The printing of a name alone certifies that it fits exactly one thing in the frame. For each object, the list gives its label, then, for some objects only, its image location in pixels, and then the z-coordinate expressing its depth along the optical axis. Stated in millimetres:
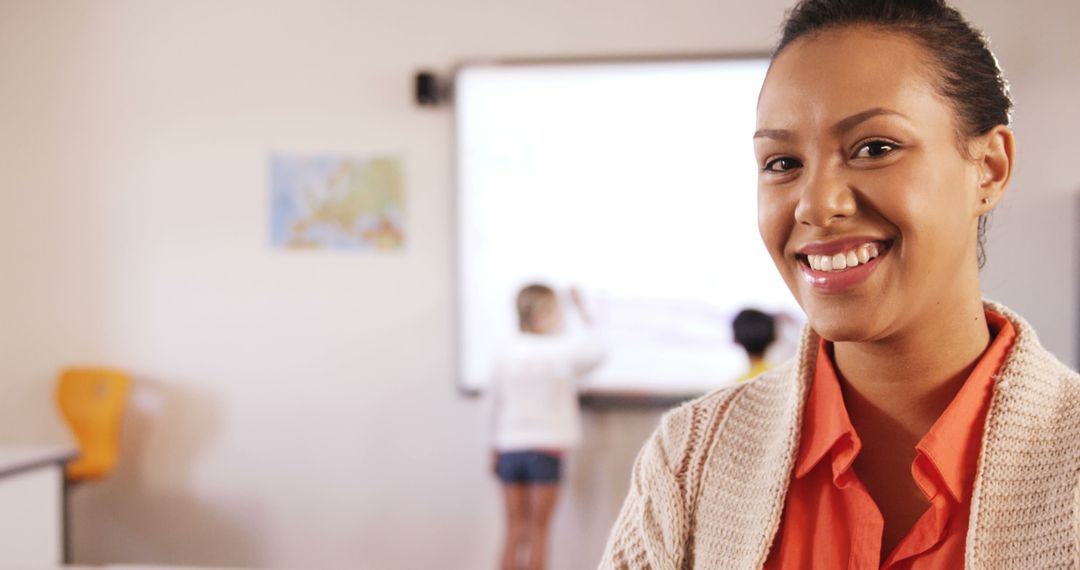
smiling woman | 794
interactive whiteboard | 3930
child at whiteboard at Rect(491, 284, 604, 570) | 3738
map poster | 4148
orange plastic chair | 4094
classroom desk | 3232
